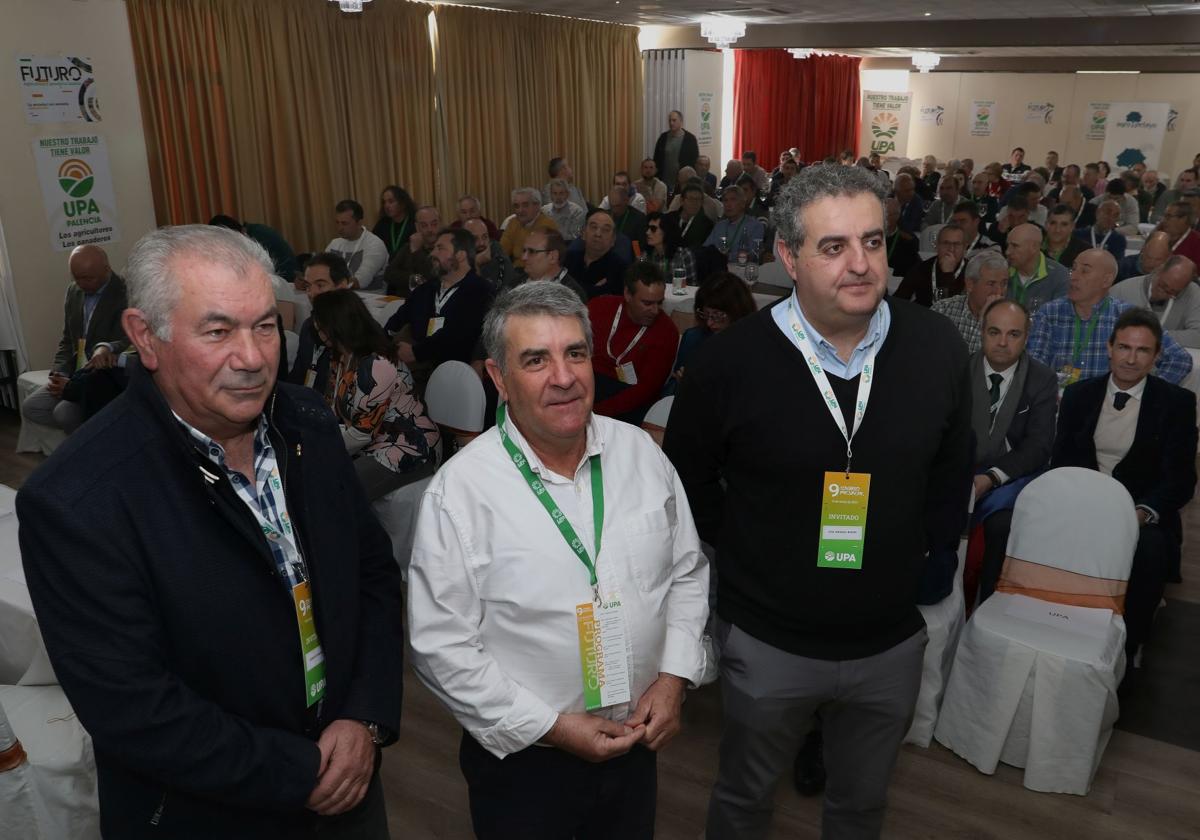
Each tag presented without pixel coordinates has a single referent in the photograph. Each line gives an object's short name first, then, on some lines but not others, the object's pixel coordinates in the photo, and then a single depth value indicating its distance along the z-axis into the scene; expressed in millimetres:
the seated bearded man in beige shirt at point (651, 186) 11227
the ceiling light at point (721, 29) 10734
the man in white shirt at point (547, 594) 1442
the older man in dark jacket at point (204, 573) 1163
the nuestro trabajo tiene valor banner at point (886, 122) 20438
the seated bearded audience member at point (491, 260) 6320
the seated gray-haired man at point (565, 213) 9094
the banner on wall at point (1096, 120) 17391
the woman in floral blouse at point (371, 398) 3391
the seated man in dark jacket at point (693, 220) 8102
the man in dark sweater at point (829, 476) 1577
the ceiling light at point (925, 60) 17609
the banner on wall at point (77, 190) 6211
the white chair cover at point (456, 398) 3883
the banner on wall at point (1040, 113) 18156
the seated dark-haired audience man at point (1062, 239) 6258
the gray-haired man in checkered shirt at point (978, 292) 4332
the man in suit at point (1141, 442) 3189
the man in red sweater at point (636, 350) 4168
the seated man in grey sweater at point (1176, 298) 5051
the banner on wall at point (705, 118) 14828
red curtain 16641
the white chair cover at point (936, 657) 2742
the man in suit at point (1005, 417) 3260
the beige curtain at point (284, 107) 7289
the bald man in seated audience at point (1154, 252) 5840
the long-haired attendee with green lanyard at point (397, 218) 7469
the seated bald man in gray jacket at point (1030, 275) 5023
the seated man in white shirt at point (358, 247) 6824
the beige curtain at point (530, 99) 10336
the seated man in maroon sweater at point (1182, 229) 6395
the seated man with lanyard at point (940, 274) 5578
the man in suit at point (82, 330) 4938
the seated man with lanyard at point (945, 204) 9813
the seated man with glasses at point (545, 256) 4918
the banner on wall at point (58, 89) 5996
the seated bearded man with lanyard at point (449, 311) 4781
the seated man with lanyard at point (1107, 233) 7145
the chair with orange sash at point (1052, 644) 2600
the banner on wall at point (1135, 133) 16531
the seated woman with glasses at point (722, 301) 3779
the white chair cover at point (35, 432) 5371
